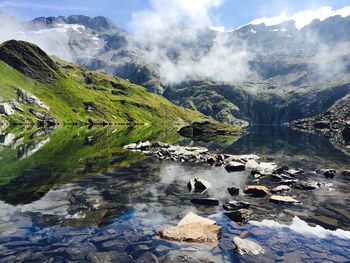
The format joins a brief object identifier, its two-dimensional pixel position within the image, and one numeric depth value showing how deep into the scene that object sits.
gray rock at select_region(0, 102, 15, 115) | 194.35
